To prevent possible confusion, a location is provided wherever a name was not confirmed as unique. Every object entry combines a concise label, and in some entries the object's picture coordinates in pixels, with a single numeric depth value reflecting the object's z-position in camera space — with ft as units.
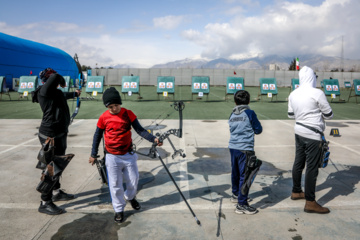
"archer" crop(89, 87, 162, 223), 11.68
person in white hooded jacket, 12.51
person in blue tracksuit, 12.44
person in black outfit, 12.53
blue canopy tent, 110.73
